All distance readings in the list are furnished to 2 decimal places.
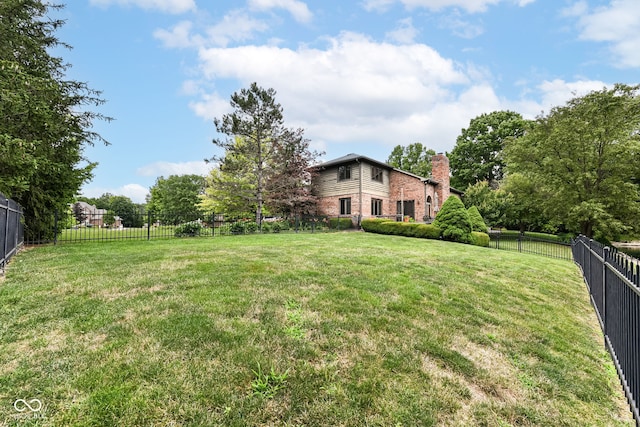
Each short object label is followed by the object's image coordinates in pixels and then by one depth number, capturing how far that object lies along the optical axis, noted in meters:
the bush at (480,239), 15.60
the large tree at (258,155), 19.03
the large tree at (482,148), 36.78
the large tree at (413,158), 42.50
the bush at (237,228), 16.55
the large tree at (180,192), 45.31
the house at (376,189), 21.53
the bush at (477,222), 18.84
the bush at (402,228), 15.98
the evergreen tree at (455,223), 15.42
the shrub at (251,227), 16.75
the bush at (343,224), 21.08
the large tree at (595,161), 18.47
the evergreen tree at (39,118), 6.73
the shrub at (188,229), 14.33
